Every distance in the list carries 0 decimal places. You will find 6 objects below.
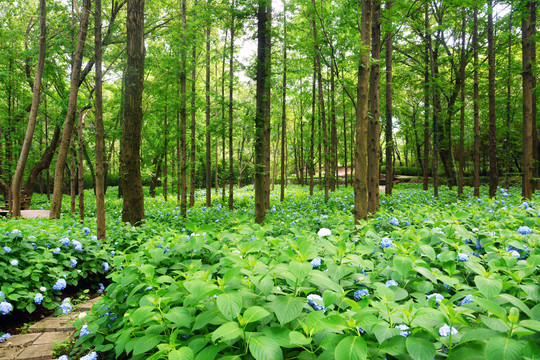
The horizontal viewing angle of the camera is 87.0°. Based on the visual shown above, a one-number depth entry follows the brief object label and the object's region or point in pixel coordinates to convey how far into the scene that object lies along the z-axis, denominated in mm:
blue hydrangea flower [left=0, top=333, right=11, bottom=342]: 2859
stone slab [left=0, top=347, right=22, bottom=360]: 2631
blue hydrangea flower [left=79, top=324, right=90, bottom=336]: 2076
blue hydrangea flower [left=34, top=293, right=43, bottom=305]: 2994
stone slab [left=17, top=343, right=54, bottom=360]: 2598
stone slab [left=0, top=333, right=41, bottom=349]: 2833
